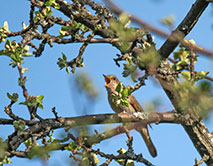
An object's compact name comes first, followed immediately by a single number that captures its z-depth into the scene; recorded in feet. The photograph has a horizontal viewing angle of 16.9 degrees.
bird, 43.65
